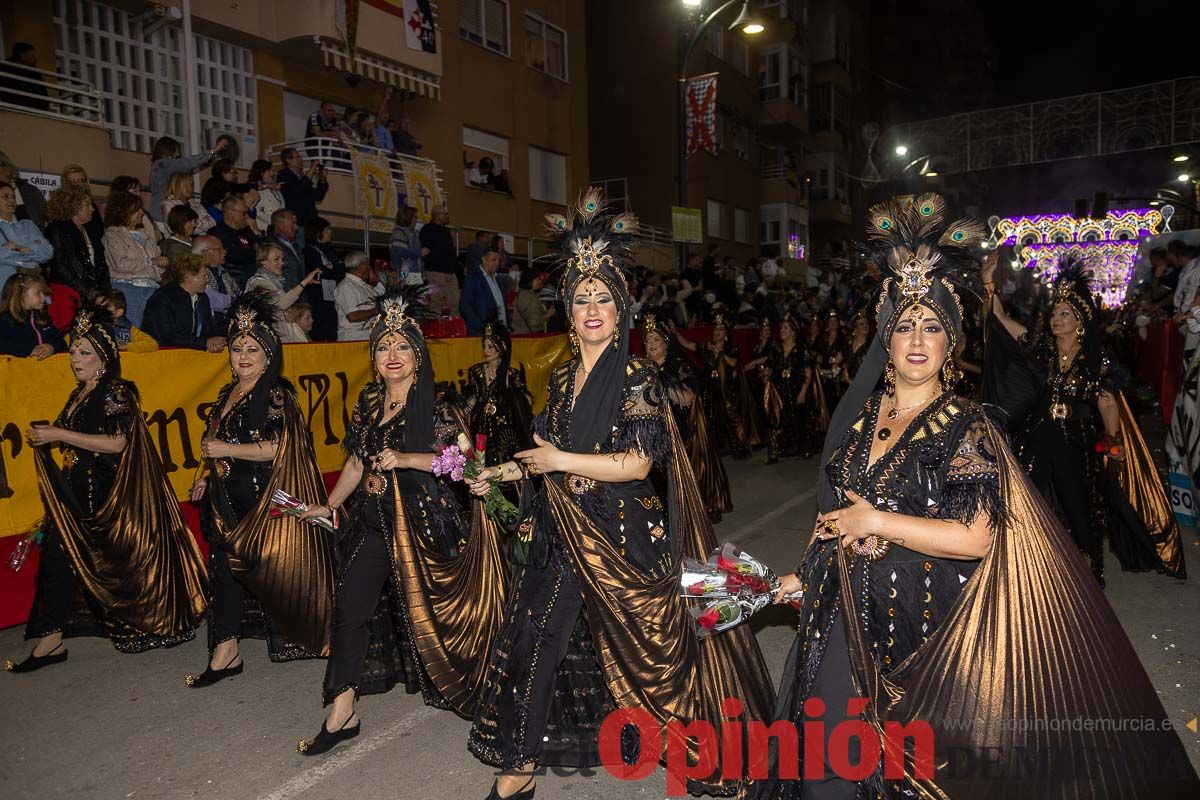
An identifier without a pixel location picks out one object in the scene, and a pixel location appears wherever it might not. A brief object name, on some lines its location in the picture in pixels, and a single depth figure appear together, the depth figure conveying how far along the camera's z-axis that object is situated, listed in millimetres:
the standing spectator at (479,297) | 11309
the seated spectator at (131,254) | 7660
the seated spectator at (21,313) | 6164
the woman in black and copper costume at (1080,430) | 5953
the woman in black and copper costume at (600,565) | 3621
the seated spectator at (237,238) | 8766
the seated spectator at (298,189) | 10633
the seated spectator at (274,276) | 8391
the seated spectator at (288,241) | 9094
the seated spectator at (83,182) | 7561
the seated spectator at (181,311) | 7031
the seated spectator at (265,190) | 10484
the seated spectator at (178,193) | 8445
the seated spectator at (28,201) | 7480
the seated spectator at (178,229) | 8039
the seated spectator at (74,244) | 7277
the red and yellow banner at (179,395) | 5934
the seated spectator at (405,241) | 11492
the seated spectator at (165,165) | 8891
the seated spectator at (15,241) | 6820
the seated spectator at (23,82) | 9641
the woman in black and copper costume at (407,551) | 4246
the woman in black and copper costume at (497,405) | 7828
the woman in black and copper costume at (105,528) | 5320
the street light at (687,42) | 14859
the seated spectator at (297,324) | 8570
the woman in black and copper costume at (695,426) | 8453
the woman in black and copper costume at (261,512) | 4969
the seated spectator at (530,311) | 12602
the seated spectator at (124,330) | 5533
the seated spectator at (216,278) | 8062
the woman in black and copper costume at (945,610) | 2729
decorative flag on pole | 23531
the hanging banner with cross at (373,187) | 13805
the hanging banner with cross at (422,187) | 14906
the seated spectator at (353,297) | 9523
